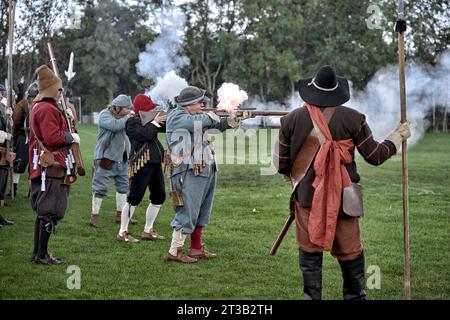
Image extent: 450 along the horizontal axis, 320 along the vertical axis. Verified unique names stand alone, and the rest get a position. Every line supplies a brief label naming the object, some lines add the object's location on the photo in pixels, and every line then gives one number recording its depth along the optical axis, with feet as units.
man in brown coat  17.63
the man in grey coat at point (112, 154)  33.37
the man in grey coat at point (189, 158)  25.64
